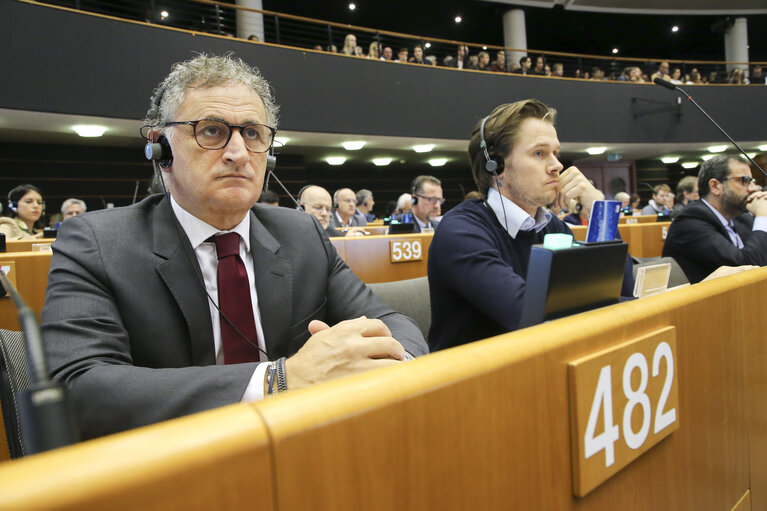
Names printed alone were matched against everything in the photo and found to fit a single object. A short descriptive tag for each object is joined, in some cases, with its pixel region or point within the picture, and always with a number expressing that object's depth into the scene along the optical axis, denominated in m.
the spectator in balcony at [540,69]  9.96
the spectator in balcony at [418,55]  9.15
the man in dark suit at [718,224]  2.34
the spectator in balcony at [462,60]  9.63
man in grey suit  0.77
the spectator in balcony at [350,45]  8.63
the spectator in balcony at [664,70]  10.95
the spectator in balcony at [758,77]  11.46
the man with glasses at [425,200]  4.73
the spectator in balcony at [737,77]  11.12
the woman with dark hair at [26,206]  4.77
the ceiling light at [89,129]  6.55
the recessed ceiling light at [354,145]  8.70
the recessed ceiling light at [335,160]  10.82
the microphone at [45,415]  0.31
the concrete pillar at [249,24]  8.48
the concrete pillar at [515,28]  11.46
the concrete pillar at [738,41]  12.45
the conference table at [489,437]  0.29
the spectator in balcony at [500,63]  10.01
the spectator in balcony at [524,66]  9.77
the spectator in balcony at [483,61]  9.89
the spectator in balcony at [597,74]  10.98
